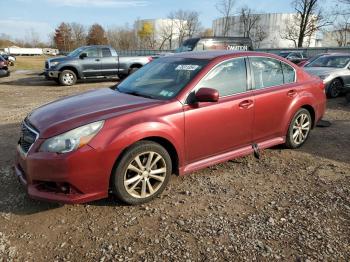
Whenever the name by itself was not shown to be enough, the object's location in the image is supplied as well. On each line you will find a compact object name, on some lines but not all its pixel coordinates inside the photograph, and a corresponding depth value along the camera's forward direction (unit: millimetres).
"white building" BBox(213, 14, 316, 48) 79000
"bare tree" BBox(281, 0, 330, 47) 45000
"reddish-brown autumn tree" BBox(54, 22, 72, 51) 97062
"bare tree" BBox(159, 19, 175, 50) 82831
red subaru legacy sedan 3387
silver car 10555
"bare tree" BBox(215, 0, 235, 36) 61969
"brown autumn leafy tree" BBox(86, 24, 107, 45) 91375
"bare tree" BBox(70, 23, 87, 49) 94188
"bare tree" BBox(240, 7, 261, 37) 65500
